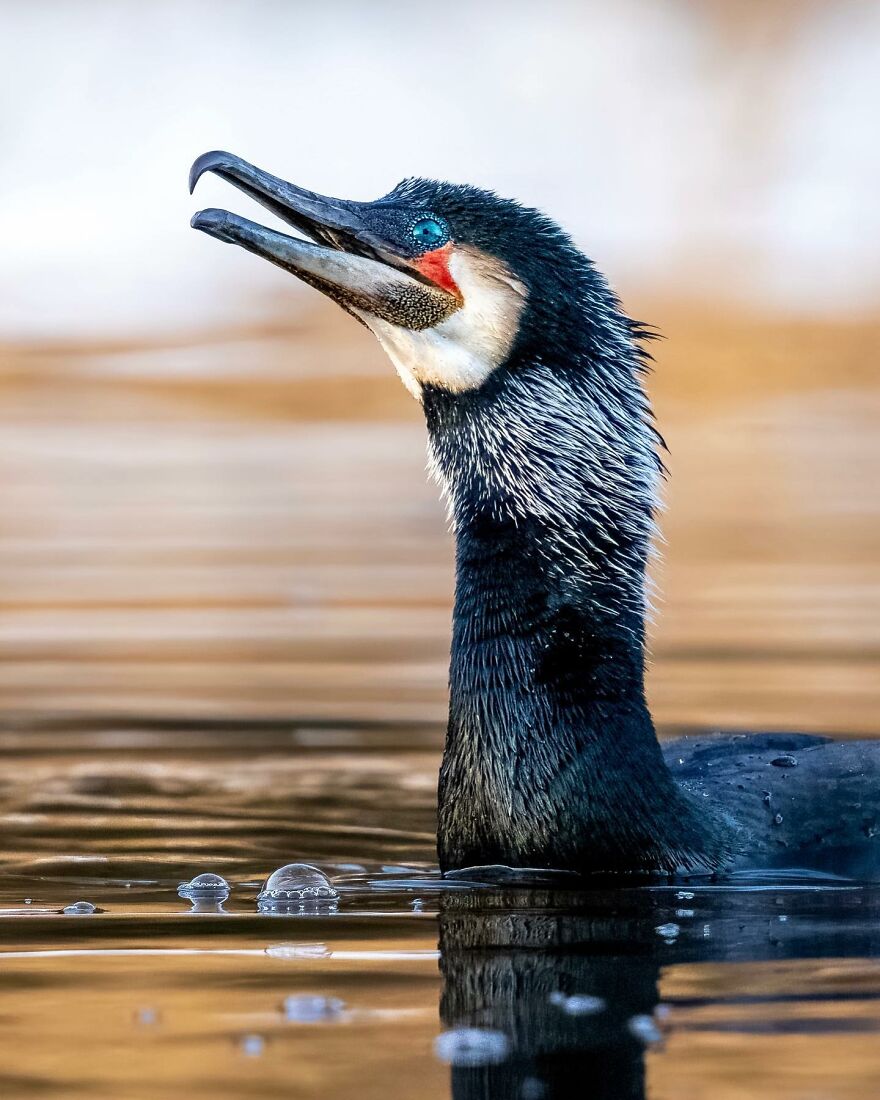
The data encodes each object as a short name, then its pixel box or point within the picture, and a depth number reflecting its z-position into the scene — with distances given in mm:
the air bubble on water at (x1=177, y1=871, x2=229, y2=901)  10828
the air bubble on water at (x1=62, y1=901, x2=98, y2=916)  10328
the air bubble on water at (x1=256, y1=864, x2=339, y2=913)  10531
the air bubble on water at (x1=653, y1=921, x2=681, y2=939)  9648
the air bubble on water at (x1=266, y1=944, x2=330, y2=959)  9219
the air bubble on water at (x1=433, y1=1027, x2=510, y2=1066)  7633
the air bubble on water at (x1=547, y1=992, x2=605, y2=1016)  8180
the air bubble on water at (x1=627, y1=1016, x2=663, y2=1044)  7801
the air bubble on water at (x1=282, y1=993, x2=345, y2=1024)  8102
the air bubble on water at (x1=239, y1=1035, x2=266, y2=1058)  7676
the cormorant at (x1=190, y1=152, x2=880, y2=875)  10836
